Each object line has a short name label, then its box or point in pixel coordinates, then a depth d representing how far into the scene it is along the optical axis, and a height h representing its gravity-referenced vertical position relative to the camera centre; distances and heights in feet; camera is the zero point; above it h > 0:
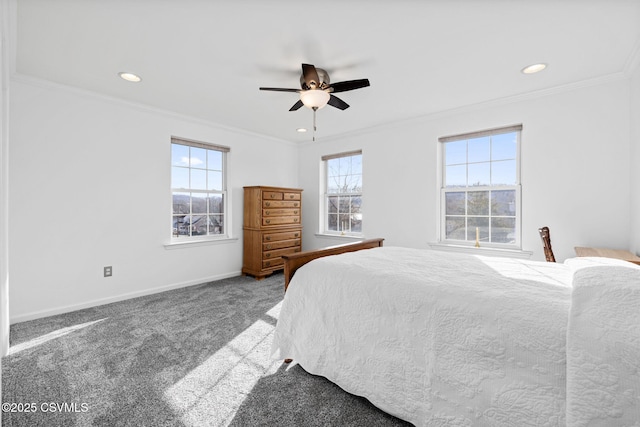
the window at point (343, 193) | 15.80 +1.12
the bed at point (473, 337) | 3.30 -1.88
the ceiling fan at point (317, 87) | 7.64 +3.55
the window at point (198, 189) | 13.12 +1.14
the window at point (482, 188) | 11.05 +1.03
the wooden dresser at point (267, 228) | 14.47 -0.86
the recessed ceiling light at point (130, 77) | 8.77 +4.29
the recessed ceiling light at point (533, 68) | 8.18 +4.30
